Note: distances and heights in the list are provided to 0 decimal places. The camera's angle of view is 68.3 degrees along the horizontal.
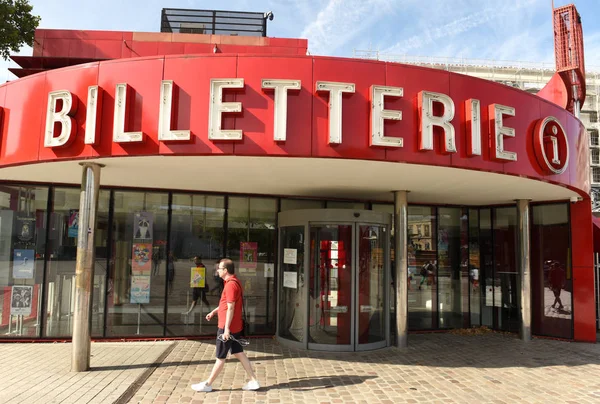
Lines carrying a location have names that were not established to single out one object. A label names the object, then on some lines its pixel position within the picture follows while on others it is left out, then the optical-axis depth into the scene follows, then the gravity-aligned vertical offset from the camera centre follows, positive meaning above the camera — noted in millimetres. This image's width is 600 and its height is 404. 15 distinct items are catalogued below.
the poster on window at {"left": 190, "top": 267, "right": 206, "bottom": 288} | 9312 -676
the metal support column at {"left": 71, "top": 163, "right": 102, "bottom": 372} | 6699 -385
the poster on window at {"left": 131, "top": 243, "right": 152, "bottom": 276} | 9086 -330
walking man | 5773 -1057
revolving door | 8266 -667
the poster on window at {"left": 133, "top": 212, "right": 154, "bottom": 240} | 9156 +367
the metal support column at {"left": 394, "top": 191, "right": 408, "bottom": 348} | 8609 -338
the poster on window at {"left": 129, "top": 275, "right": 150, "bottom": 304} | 9039 -922
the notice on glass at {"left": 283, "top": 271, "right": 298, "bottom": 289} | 8617 -647
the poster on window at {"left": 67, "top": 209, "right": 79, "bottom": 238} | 8938 +395
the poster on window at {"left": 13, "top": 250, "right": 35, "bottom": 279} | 8648 -472
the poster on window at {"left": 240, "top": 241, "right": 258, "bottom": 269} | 9617 -187
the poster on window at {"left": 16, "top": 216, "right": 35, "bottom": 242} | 8734 +252
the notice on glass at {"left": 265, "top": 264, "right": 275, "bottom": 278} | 9641 -537
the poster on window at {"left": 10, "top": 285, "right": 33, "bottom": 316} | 8625 -1152
